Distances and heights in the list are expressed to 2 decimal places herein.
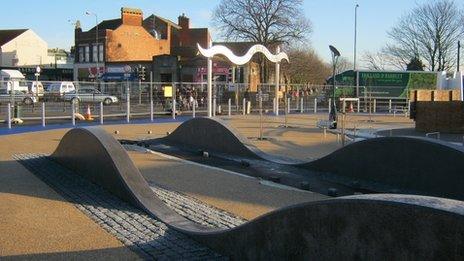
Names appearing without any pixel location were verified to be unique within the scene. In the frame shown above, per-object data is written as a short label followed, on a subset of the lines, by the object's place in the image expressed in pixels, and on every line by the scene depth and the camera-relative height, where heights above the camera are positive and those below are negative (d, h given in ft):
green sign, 148.87 +4.04
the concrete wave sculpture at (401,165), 27.53 -3.61
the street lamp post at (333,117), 74.75 -2.60
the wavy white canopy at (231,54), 78.78 +6.22
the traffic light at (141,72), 197.34 +8.19
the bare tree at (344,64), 388.66 +22.40
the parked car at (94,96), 136.05 -0.04
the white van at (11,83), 117.46 +3.06
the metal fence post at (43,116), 80.59 -2.83
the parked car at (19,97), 113.19 -0.34
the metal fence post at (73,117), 83.16 -3.08
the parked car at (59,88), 127.68 +2.00
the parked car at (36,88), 122.31 +1.64
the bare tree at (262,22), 205.57 +26.29
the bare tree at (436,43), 214.69 +20.71
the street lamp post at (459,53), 209.22 +16.03
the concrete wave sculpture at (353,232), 12.24 -3.21
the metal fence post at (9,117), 74.49 -2.77
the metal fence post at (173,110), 100.60 -2.36
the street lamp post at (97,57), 247.09 +17.71
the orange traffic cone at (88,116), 94.13 -3.31
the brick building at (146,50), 220.23 +20.39
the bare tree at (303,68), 231.50 +13.02
